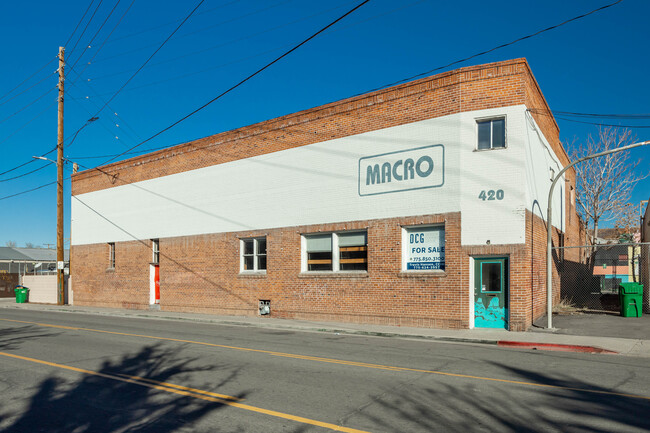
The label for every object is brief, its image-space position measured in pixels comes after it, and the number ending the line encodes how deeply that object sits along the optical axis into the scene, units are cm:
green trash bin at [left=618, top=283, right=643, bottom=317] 1767
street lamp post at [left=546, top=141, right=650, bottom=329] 1499
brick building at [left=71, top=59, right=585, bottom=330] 1598
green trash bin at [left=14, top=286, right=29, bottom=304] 3503
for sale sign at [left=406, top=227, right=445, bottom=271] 1691
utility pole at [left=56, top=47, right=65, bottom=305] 2959
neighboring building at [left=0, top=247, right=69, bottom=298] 6109
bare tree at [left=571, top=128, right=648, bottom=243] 3903
